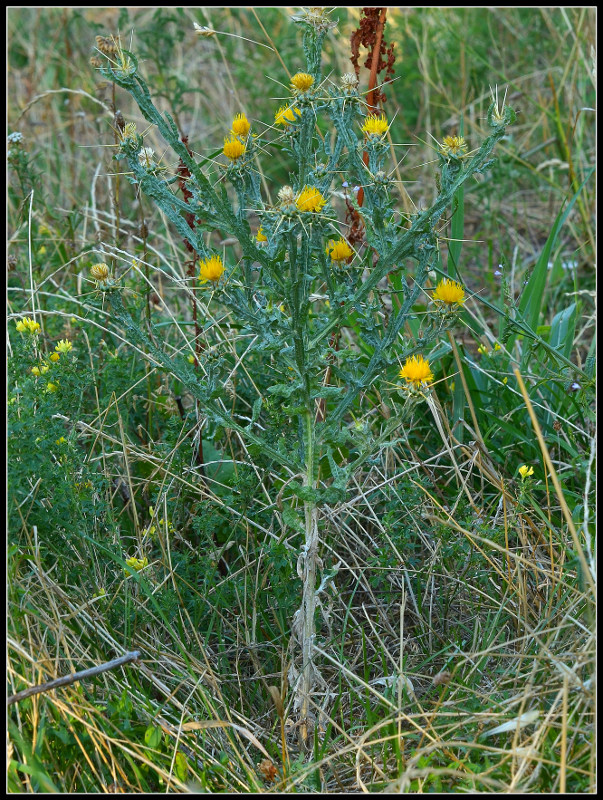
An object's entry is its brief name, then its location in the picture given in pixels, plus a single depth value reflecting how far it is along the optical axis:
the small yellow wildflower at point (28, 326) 1.67
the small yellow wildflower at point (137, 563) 1.62
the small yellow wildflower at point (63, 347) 1.67
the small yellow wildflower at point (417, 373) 1.51
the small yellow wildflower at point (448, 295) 1.52
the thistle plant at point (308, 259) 1.49
